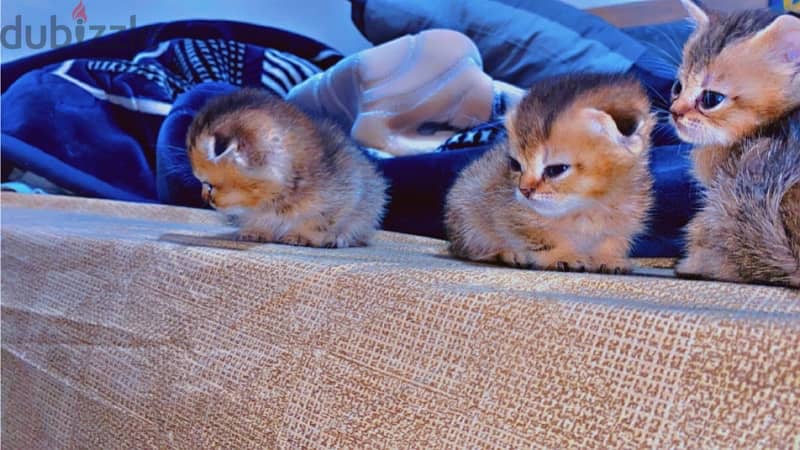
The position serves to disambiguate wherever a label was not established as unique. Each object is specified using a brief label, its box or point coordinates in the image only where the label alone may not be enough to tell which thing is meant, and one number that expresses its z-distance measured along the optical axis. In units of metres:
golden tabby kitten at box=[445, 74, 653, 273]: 0.63
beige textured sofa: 0.32
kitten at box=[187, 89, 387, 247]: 0.84
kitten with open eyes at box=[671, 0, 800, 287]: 0.46
